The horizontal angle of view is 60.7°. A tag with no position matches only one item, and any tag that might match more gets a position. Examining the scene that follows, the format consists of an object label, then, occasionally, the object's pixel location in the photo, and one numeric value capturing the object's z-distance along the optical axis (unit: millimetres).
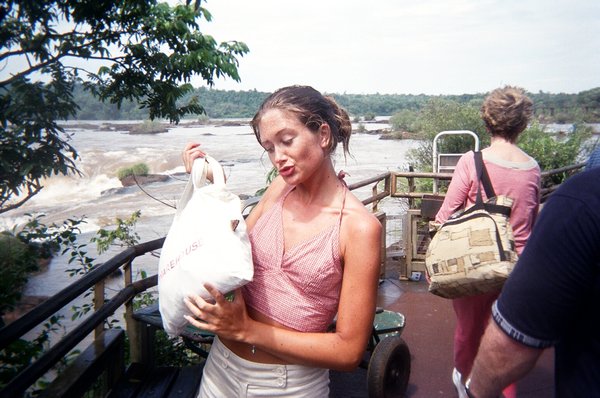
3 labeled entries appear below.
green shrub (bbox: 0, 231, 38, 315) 3518
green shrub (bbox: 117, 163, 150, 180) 30419
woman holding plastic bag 1363
